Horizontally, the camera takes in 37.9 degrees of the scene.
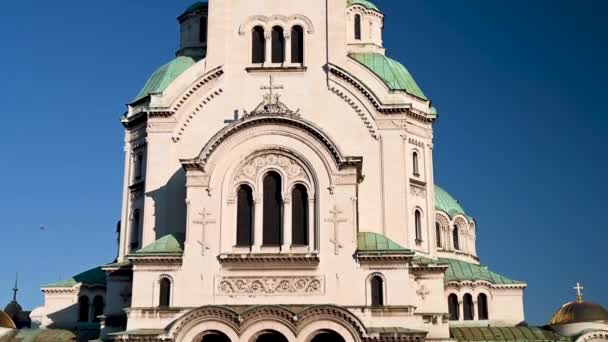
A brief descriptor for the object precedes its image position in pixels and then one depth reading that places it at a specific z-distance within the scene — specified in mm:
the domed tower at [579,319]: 40125
